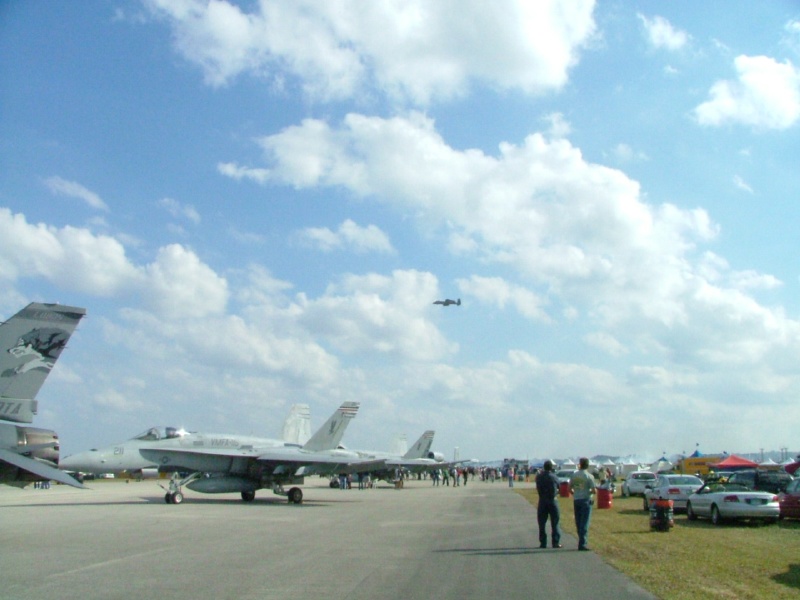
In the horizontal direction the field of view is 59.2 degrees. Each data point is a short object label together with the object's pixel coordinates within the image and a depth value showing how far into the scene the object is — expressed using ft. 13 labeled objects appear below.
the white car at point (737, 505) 58.29
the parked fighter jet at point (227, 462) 93.09
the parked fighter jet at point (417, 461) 169.37
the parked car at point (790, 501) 61.57
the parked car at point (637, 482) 111.96
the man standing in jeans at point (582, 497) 43.16
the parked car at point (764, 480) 88.89
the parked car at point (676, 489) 71.55
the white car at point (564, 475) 138.35
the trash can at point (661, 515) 54.08
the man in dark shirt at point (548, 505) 44.32
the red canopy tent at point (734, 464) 185.34
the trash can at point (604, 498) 80.18
